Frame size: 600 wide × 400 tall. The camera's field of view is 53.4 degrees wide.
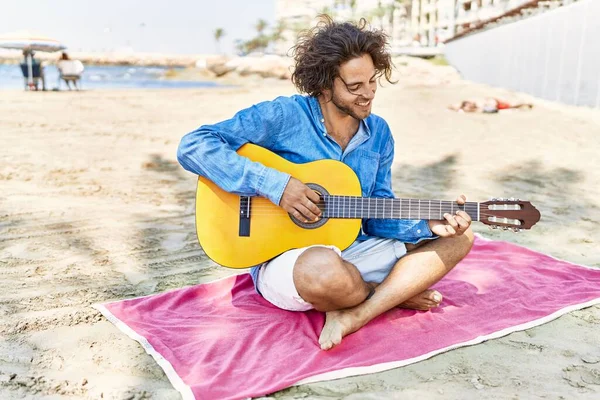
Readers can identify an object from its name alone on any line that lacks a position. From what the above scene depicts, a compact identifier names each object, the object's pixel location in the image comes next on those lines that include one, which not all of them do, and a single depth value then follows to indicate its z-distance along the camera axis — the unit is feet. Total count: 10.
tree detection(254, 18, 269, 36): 362.94
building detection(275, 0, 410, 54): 241.14
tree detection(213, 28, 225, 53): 415.85
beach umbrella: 63.21
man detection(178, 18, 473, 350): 9.11
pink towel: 8.31
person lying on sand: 38.14
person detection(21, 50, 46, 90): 63.57
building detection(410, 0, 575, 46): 135.13
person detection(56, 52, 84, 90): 63.04
